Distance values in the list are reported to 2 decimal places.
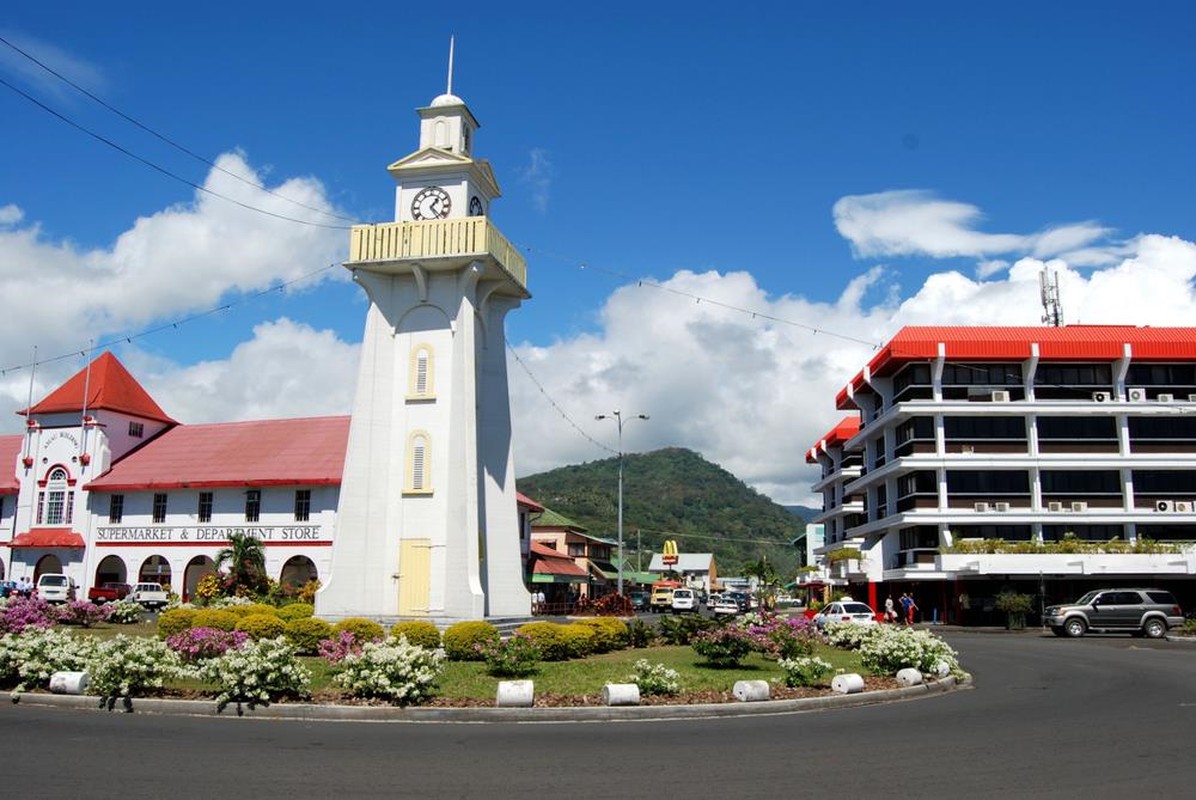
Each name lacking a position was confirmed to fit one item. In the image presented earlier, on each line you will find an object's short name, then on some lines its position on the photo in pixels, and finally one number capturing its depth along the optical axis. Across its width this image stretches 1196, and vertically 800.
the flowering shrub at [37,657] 15.70
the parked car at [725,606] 56.52
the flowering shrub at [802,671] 16.70
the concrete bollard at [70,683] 15.10
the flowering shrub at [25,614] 20.91
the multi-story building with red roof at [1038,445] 48.31
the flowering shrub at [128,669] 14.52
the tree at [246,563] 41.98
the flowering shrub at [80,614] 29.27
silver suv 35.81
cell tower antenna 61.12
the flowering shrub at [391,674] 14.54
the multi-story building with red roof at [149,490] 46.66
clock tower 28.67
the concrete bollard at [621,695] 14.65
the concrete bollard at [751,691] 15.26
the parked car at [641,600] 67.69
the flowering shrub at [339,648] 17.14
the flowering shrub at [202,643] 16.50
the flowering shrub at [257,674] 14.16
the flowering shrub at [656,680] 15.28
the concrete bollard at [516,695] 14.49
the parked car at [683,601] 61.28
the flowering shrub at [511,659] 17.75
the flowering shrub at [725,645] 19.38
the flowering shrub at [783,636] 19.52
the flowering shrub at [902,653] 18.84
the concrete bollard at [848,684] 16.45
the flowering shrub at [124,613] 31.30
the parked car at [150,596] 45.22
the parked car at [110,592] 45.75
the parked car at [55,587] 44.97
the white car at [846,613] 35.31
